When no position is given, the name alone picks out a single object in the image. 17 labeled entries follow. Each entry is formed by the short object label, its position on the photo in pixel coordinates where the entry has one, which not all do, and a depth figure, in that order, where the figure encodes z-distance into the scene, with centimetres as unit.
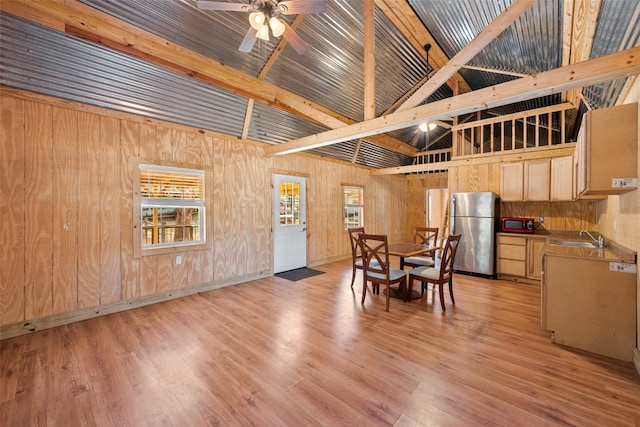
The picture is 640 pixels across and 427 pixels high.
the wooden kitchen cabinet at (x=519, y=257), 440
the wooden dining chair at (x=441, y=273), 316
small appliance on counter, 452
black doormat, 491
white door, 516
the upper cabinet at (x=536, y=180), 447
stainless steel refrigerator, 470
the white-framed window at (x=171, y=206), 361
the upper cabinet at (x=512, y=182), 474
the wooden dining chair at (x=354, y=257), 380
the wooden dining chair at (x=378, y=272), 321
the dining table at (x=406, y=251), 348
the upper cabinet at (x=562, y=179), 411
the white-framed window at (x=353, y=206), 686
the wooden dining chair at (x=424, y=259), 412
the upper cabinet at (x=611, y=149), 214
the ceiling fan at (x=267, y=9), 210
